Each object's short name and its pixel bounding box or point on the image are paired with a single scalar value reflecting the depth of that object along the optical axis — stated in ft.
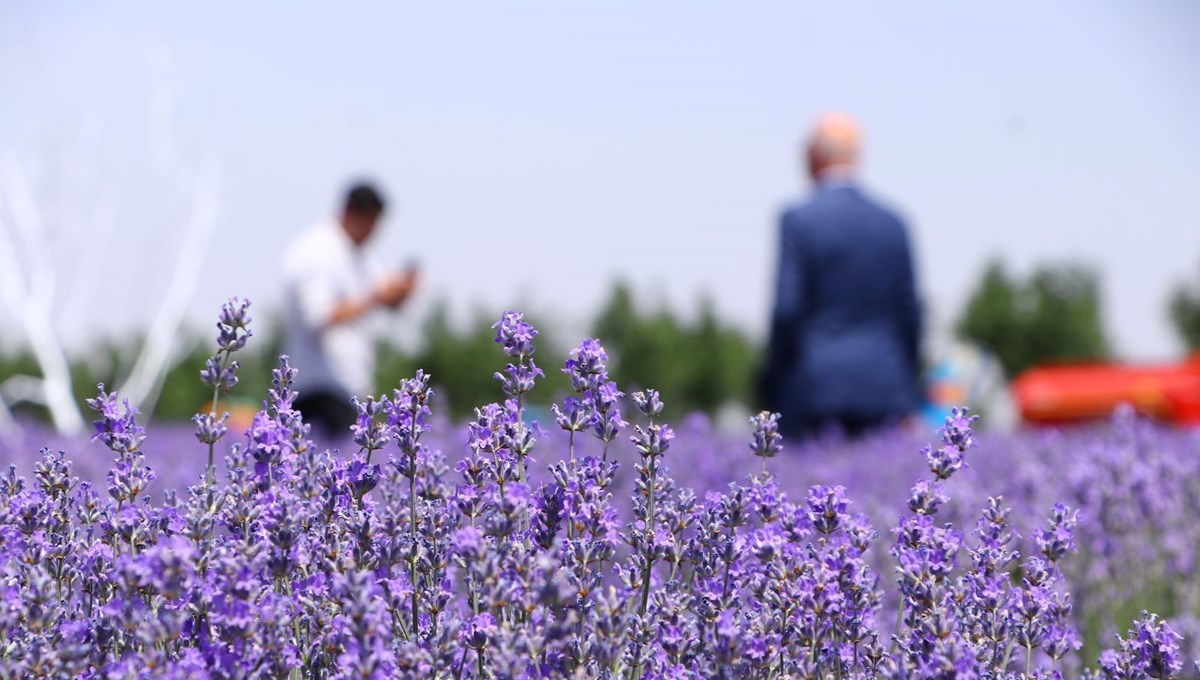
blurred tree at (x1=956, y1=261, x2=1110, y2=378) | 152.76
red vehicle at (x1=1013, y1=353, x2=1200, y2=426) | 58.34
